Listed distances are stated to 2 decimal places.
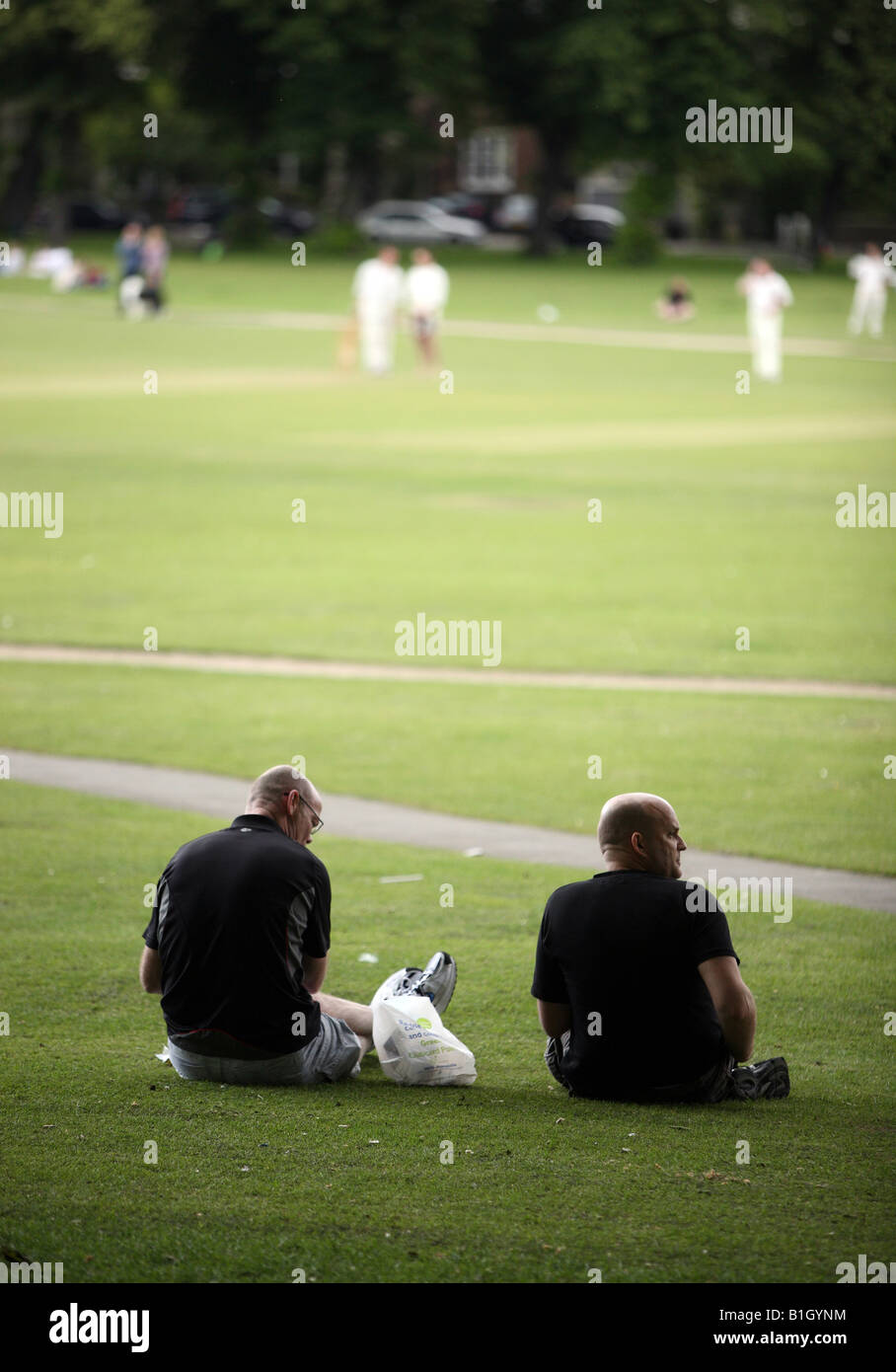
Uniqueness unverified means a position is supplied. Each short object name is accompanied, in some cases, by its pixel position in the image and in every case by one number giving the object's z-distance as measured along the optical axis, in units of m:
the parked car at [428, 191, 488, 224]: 96.00
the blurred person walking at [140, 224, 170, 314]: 51.00
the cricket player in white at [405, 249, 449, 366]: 39.22
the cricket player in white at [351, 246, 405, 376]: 37.91
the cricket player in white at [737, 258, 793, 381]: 37.19
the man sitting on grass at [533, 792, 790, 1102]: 6.04
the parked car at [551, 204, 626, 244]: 85.06
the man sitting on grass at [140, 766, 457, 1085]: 6.20
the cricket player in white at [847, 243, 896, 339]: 46.25
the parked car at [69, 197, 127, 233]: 89.56
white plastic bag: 6.56
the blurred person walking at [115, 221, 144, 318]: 51.12
